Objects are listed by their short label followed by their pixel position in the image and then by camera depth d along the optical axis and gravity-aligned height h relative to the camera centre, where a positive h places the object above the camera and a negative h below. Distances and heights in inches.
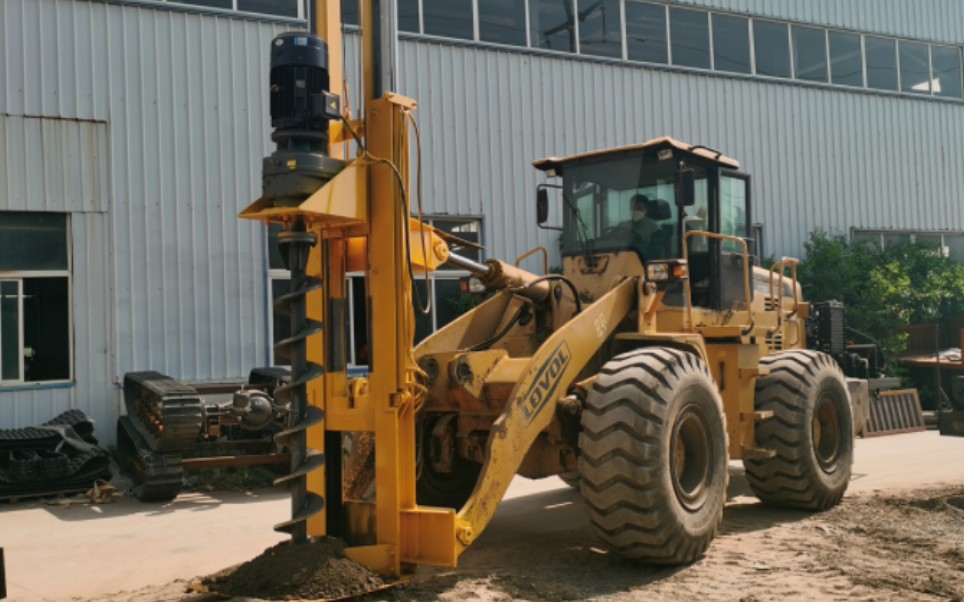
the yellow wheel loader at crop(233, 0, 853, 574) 248.2 -2.6
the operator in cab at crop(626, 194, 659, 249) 352.8 +42.1
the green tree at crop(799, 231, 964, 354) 740.6 +37.5
